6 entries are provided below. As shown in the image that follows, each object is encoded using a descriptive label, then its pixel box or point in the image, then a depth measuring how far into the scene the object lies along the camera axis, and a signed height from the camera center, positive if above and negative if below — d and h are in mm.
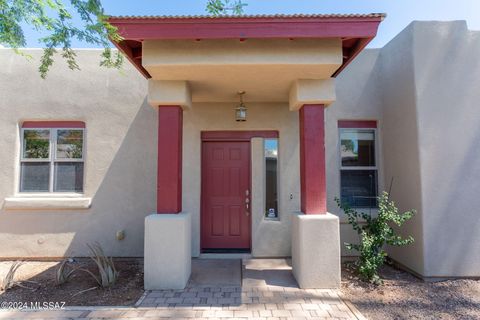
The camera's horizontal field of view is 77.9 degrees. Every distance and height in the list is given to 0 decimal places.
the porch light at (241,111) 5305 +1146
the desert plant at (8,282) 4395 -1586
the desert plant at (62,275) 4562 -1556
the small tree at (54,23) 3336 +1823
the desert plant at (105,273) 4445 -1489
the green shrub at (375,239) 4625 -1017
